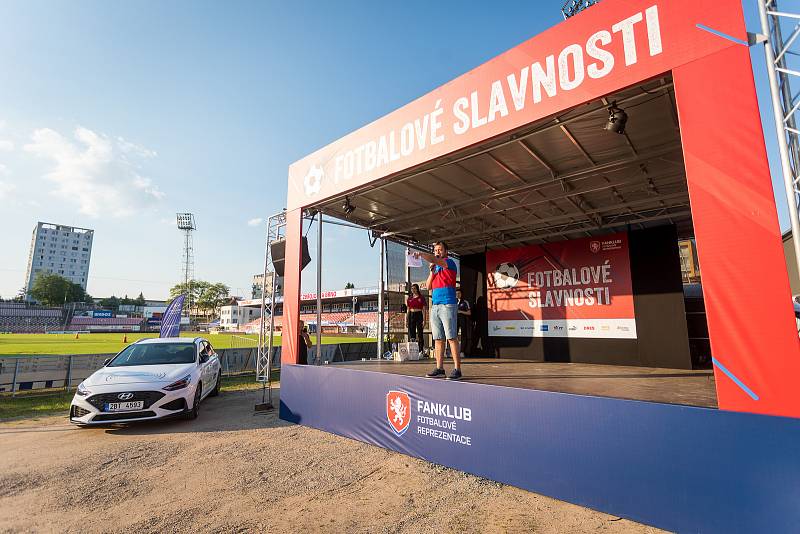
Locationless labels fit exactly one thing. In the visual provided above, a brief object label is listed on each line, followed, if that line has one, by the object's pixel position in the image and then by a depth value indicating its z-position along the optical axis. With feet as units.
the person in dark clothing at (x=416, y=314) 28.48
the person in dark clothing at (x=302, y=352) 20.97
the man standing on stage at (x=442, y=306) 14.25
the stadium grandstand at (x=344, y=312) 153.99
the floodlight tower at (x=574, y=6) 59.72
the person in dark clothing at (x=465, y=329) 31.09
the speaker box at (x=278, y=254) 24.14
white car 16.71
